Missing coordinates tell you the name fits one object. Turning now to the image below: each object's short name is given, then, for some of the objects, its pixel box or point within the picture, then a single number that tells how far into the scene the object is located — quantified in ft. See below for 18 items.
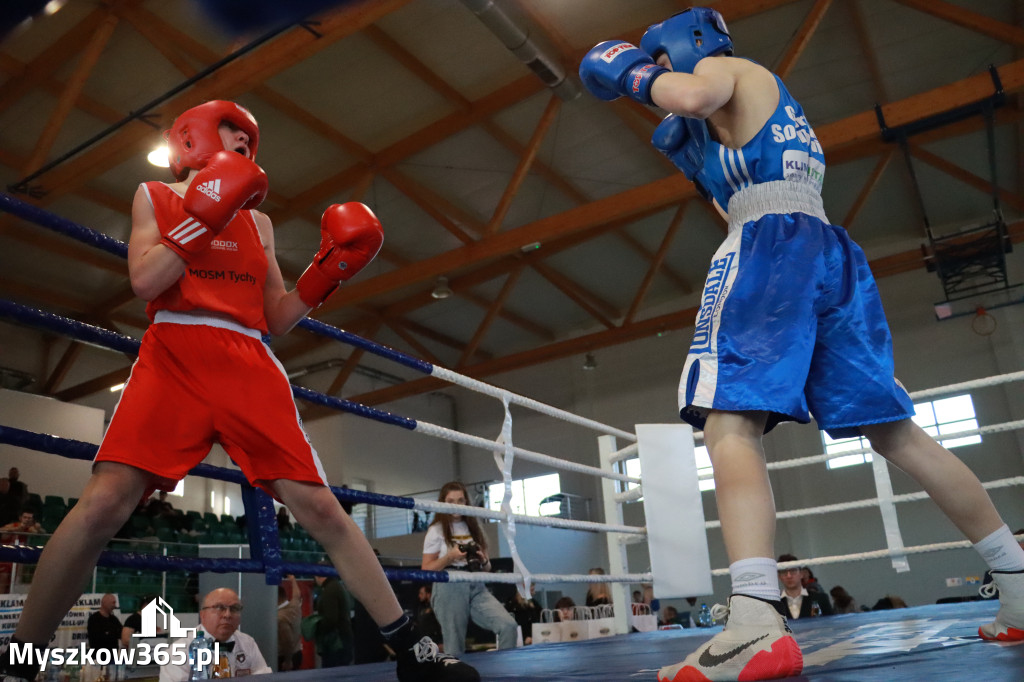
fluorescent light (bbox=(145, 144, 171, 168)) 20.49
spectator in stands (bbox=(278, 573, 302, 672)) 14.42
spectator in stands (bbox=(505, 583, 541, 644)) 17.90
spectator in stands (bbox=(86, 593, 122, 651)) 13.58
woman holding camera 11.11
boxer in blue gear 3.88
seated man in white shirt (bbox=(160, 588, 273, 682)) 9.12
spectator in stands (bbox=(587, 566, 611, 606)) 24.05
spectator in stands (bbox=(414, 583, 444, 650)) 15.16
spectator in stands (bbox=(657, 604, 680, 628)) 27.98
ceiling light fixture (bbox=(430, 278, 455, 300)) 31.99
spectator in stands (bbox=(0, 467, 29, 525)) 23.52
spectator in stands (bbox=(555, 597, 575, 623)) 21.34
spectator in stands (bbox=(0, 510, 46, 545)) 20.16
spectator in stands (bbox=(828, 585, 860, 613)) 20.85
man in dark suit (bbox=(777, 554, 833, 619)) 13.80
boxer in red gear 3.97
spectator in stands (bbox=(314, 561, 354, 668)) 15.69
